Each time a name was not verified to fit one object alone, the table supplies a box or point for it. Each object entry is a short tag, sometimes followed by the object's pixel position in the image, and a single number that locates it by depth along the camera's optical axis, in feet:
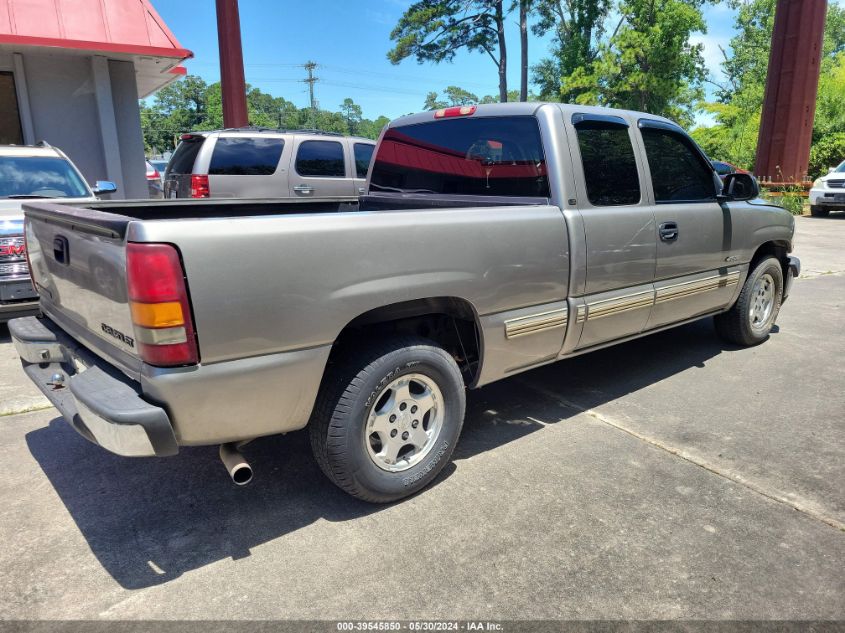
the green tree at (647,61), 87.56
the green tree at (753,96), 76.07
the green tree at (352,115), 411.58
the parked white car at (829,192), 55.01
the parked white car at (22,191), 17.37
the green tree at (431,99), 290.35
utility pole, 266.36
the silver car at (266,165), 27.25
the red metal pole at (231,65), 47.21
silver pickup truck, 7.45
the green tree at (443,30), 95.14
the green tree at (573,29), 98.12
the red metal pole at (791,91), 61.31
